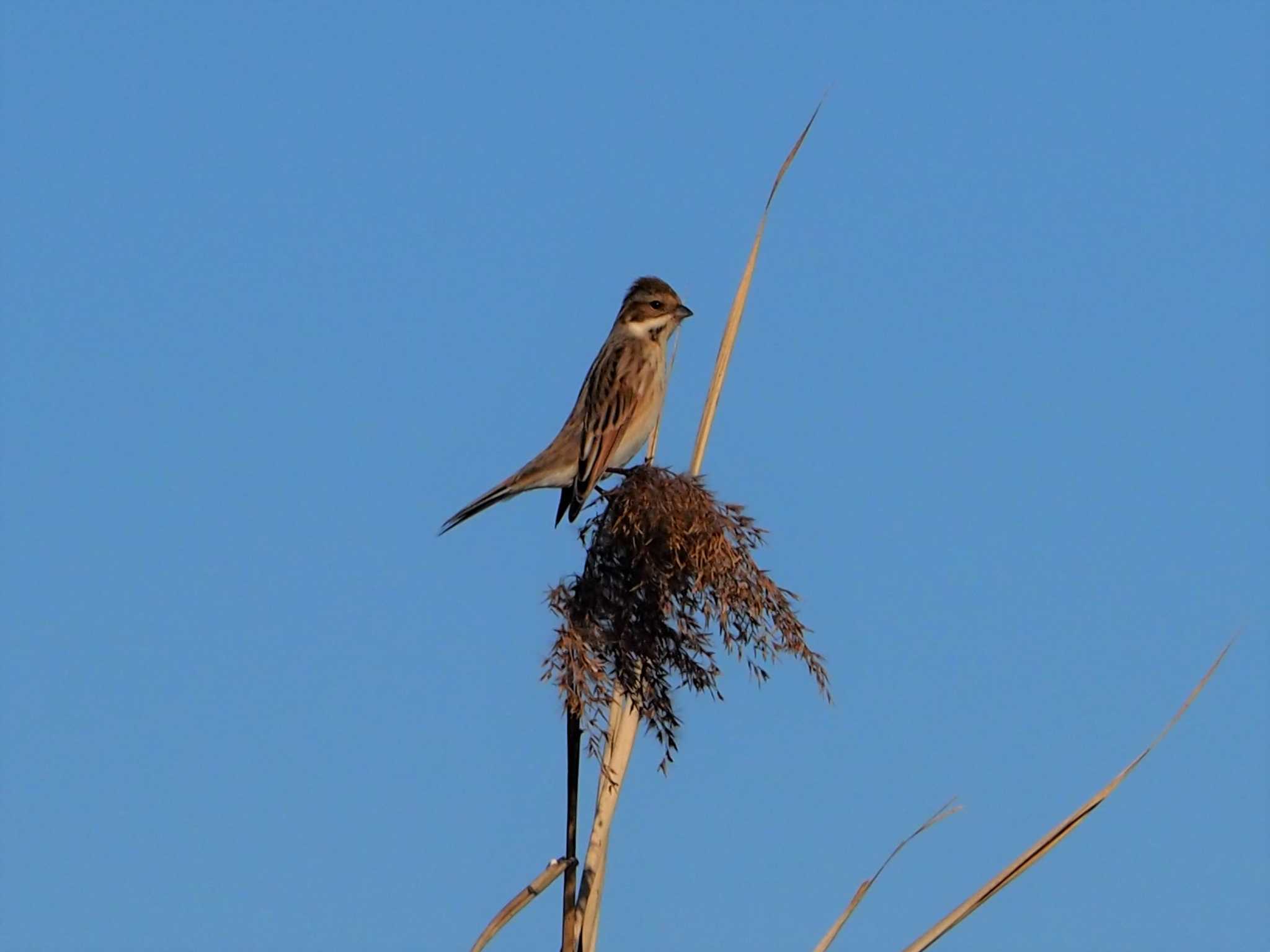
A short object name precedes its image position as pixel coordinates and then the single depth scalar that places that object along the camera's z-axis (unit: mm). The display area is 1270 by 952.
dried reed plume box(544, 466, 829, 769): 7012
